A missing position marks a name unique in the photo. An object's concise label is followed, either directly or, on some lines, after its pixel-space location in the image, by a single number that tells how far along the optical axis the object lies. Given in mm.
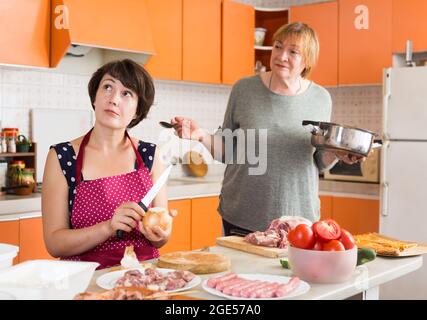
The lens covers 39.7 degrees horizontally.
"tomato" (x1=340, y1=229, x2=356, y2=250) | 1612
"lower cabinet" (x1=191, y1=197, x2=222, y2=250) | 4215
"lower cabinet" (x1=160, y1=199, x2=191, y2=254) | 4043
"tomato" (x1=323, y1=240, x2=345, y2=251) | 1584
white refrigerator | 3990
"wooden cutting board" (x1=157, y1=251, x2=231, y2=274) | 1660
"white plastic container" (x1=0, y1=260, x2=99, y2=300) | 1158
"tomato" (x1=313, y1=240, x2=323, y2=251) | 1605
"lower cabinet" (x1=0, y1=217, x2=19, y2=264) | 3080
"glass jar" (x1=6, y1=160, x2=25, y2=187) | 3508
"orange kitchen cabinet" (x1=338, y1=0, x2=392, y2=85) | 4523
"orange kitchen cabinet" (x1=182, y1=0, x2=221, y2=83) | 4406
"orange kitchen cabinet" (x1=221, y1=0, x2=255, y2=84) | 4719
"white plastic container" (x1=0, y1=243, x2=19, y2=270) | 1534
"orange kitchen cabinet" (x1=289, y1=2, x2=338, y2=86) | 4793
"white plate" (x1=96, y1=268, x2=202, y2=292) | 1460
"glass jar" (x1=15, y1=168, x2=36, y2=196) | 3449
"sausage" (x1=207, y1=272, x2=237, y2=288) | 1472
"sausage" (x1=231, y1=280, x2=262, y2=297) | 1391
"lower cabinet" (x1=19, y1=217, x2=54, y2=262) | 3184
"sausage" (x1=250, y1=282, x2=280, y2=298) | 1376
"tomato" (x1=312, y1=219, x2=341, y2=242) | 1604
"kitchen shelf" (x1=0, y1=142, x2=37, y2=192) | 3680
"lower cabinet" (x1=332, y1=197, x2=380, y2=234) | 4426
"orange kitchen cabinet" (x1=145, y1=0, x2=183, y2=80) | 4148
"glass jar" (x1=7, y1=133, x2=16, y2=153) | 3578
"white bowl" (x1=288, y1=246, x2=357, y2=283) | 1562
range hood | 3525
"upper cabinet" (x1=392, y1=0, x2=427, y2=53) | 4332
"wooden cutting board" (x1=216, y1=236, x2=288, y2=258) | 1918
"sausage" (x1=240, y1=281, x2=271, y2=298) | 1379
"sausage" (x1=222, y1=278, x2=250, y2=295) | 1410
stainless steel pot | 2242
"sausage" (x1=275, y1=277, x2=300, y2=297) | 1401
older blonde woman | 2461
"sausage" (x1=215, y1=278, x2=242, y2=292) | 1438
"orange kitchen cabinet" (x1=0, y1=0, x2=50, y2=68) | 3328
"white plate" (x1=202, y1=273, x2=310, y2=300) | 1406
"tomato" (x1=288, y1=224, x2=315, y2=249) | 1606
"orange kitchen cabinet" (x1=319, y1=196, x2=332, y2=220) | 4648
